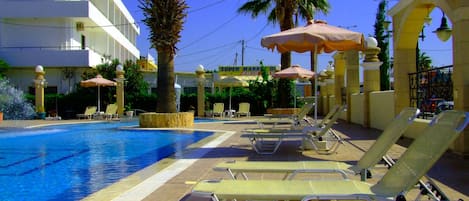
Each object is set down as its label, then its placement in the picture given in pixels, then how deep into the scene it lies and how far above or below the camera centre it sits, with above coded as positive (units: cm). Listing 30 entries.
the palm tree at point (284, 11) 2214 +477
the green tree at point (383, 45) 3862 +497
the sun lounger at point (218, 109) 2615 -11
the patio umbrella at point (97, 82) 2484 +131
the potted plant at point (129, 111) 2576 -19
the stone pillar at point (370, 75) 1550 +100
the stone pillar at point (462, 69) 796 +61
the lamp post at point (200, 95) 2720 +68
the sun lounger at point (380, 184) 318 -61
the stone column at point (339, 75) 2092 +139
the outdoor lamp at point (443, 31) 1205 +186
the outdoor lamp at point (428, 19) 1061 +212
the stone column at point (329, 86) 2498 +104
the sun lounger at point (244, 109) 2647 -12
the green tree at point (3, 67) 3140 +273
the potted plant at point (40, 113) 2634 -27
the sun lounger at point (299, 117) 1147 -28
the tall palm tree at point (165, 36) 1716 +252
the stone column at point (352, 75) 1844 +118
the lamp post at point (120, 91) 2658 +91
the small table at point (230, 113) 2666 -34
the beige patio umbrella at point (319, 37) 848 +122
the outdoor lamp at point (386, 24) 1904 +327
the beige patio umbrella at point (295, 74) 1869 +127
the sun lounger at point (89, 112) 2558 -23
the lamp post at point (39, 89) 2675 +105
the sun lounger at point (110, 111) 2472 -18
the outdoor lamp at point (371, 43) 1541 +201
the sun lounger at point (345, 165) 442 -58
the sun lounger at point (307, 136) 847 -54
